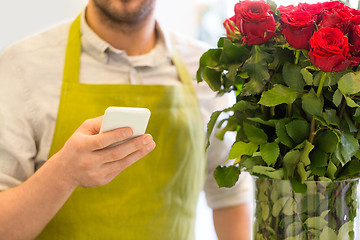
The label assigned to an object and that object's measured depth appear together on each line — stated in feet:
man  3.66
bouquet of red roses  2.60
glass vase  2.77
